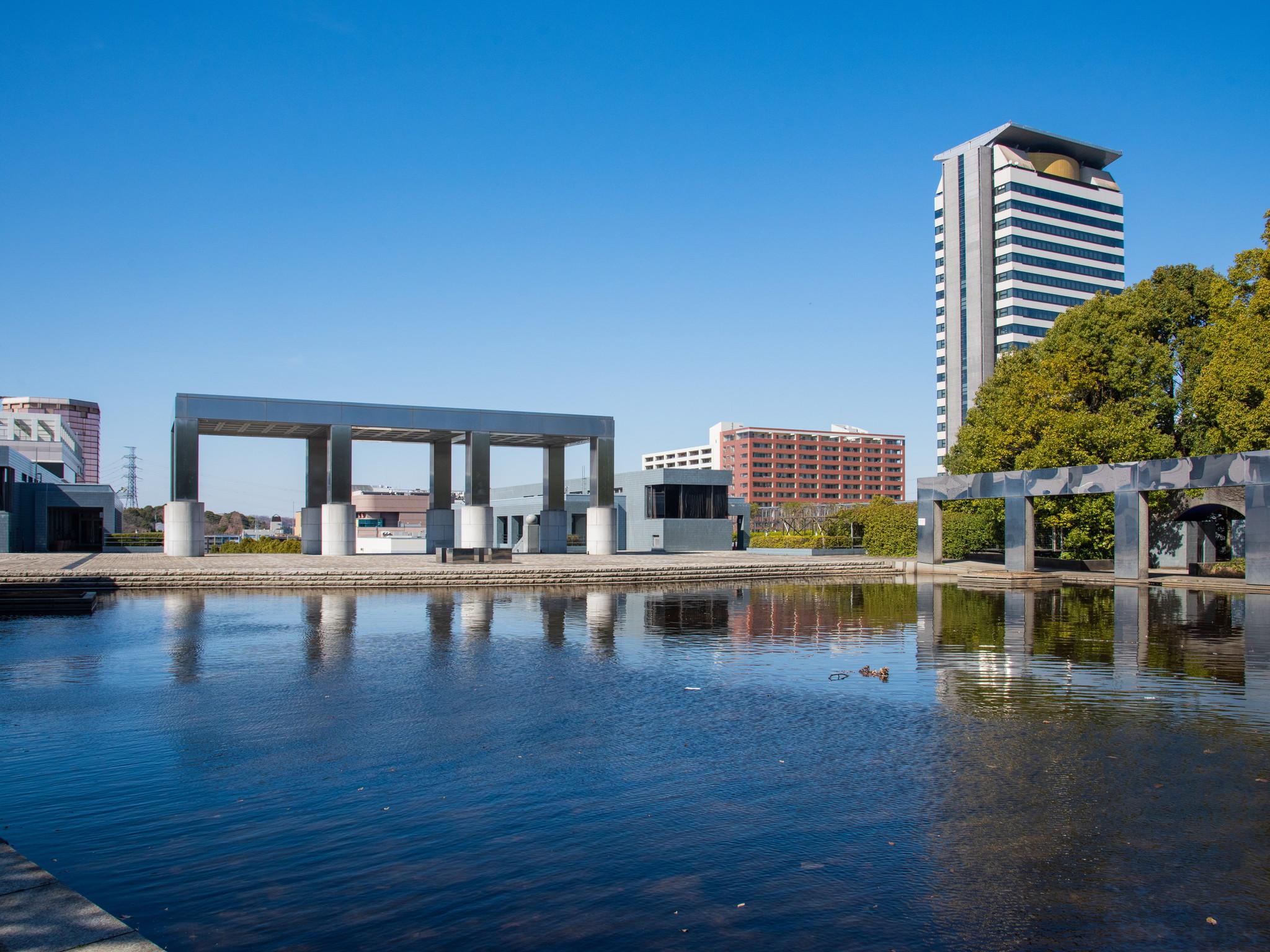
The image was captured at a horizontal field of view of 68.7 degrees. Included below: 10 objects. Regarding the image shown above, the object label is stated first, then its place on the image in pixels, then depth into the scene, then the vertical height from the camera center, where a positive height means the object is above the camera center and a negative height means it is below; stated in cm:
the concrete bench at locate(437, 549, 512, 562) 4191 -203
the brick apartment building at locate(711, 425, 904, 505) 18575 +934
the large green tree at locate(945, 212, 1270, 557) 4259 +568
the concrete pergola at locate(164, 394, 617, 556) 4234 +317
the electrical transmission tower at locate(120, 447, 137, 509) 16025 +450
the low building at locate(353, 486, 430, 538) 10725 +21
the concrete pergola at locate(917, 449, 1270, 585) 3192 +74
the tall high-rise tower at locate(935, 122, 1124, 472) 13412 +3902
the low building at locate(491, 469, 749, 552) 6725 -3
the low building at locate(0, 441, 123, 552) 5384 +2
